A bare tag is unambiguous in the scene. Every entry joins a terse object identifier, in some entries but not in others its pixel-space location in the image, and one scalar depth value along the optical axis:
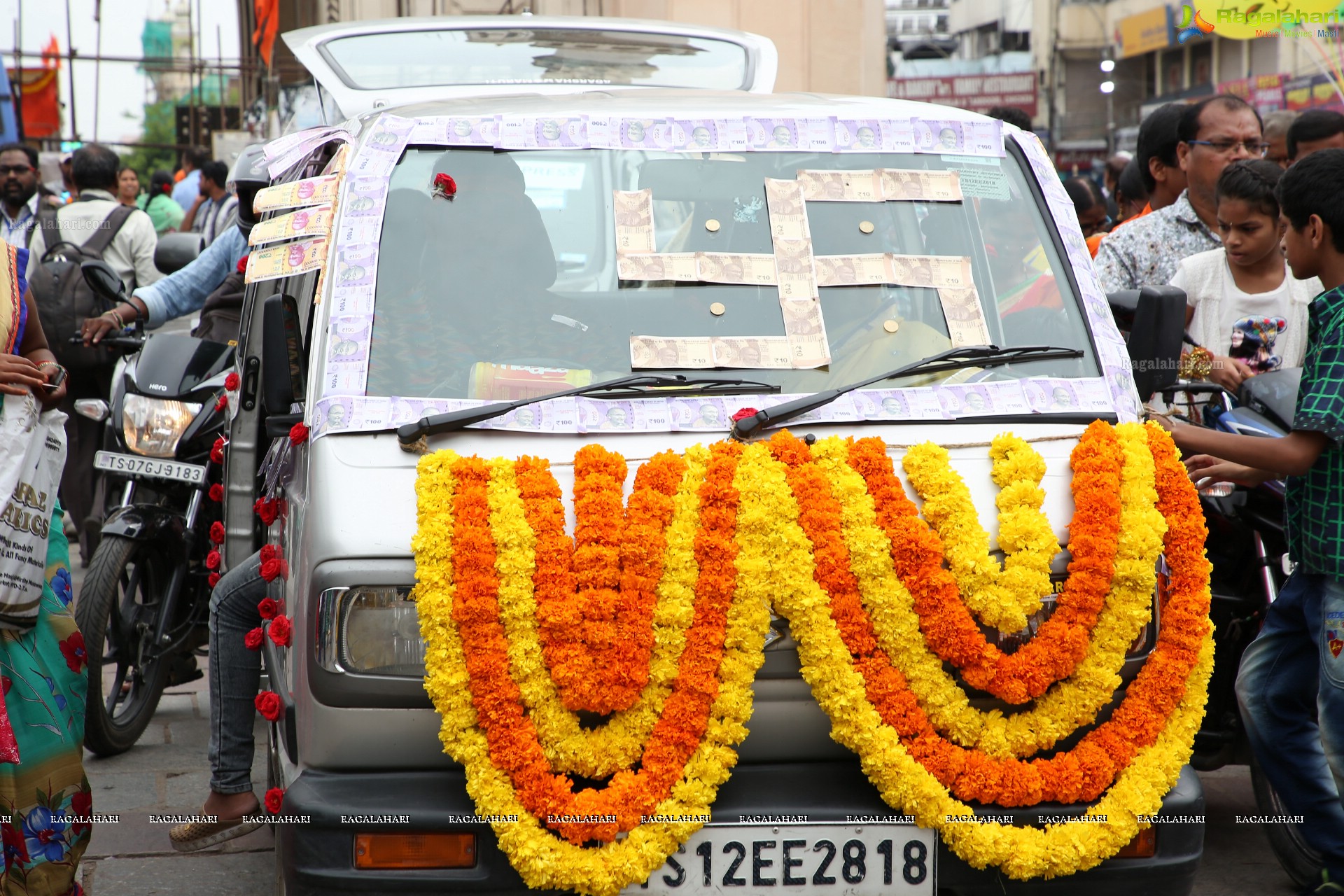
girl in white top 8.82
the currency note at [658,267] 6.38
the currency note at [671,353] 6.14
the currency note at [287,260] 6.42
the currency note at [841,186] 6.76
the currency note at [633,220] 6.49
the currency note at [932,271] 6.62
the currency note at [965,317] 6.49
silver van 5.21
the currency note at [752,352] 6.22
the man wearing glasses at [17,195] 16.22
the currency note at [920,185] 6.84
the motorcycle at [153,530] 10.14
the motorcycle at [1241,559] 7.82
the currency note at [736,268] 6.46
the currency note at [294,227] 6.49
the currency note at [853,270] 6.56
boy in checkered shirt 6.40
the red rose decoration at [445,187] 6.63
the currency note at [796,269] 6.47
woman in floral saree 6.54
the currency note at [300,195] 6.66
